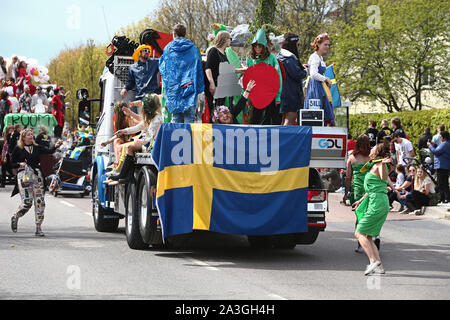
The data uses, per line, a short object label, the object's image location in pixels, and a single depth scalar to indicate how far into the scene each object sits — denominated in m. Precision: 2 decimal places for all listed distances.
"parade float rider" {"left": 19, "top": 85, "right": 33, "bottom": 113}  31.23
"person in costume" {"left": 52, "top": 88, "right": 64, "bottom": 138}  31.02
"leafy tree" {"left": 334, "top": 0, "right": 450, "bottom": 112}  36.78
